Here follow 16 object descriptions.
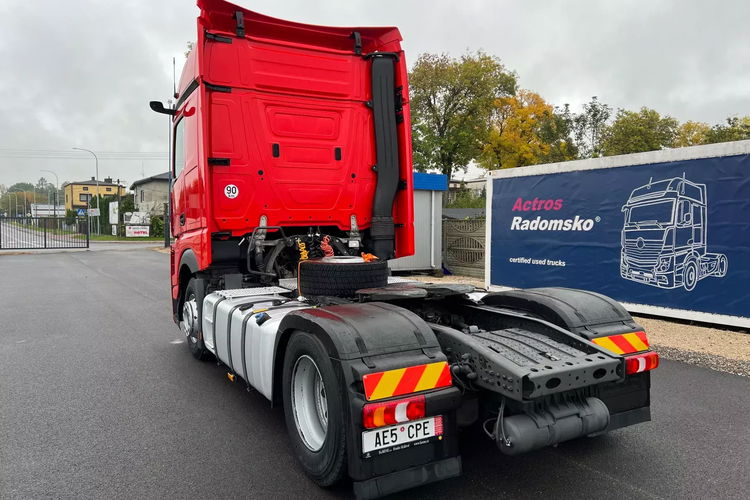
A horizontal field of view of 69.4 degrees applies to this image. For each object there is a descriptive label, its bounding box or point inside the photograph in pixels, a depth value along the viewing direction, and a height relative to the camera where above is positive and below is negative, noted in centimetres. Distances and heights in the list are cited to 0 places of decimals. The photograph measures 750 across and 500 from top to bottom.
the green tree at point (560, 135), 3416 +550
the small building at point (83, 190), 10862 +750
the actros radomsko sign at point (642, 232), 749 -19
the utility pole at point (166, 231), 3222 -38
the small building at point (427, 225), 1486 -7
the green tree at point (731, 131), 3318 +568
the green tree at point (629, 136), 3288 +532
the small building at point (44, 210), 10474 +318
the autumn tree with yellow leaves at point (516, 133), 3747 +622
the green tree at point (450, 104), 3488 +782
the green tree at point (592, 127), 3353 +590
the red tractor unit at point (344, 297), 276 -57
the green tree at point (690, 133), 4592 +775
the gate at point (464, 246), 1450 -67
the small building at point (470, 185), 3575 +337
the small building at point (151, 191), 7081 +468
